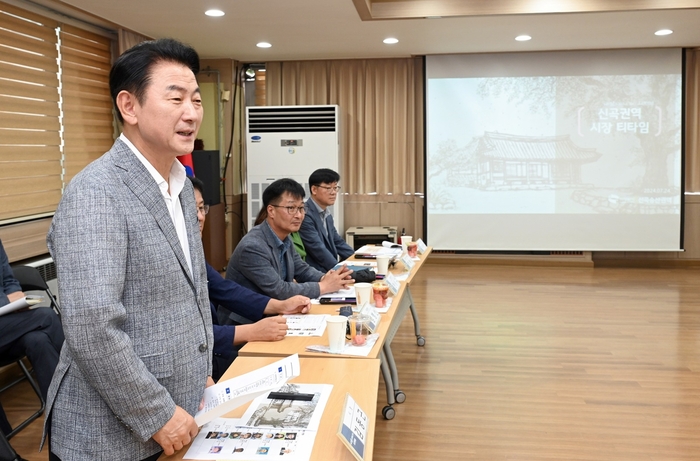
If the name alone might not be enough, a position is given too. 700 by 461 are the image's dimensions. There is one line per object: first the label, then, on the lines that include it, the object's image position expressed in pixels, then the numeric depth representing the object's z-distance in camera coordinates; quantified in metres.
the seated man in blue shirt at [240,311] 2.37
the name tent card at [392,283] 3.16
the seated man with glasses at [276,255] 3.09
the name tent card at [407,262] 3.99
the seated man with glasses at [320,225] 4.42
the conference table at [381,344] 2.21
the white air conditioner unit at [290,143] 7.28
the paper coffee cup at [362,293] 2.85
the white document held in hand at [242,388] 1.32
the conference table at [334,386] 1.40
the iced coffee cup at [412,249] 4.41
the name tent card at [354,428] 1.34
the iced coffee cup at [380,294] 2.84
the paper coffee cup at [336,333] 2.17
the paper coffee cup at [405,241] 4.46
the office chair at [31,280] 3.86
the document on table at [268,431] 1.38
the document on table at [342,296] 2.99
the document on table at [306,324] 2.45
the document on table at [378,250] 4.47
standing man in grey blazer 1.14
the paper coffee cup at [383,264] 3.68
